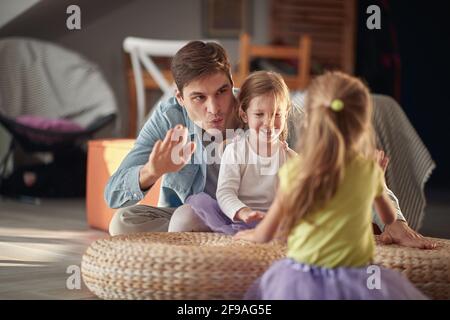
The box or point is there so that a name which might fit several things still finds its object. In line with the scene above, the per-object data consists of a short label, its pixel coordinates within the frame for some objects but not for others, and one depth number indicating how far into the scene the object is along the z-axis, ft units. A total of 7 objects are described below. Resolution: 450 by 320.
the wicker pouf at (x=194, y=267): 6.56
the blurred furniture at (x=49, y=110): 16.13
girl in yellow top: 5.84
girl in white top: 7.64
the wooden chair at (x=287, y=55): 17.70
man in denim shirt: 7.82
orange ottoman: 12.09
